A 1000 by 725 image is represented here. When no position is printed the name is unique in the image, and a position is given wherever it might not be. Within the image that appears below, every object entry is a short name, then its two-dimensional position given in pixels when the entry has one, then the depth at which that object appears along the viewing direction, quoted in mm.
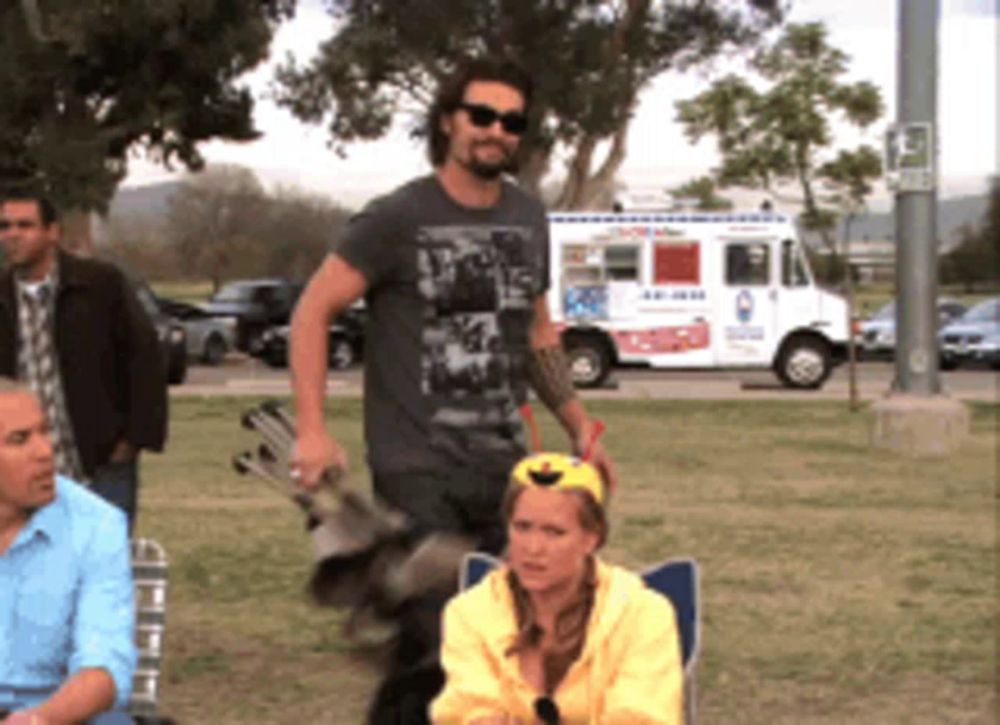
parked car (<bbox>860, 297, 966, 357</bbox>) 37062
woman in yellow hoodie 3822
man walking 4918
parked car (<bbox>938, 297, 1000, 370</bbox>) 33656
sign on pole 16688
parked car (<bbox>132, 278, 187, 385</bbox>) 28077
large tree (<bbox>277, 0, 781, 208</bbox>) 40844
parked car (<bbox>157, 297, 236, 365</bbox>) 34531
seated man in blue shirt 3984
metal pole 16516
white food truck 27406
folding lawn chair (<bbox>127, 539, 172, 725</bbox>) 4500
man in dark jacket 6000
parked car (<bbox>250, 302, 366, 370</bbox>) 33812
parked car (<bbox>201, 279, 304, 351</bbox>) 37500
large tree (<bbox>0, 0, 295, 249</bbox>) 36094
